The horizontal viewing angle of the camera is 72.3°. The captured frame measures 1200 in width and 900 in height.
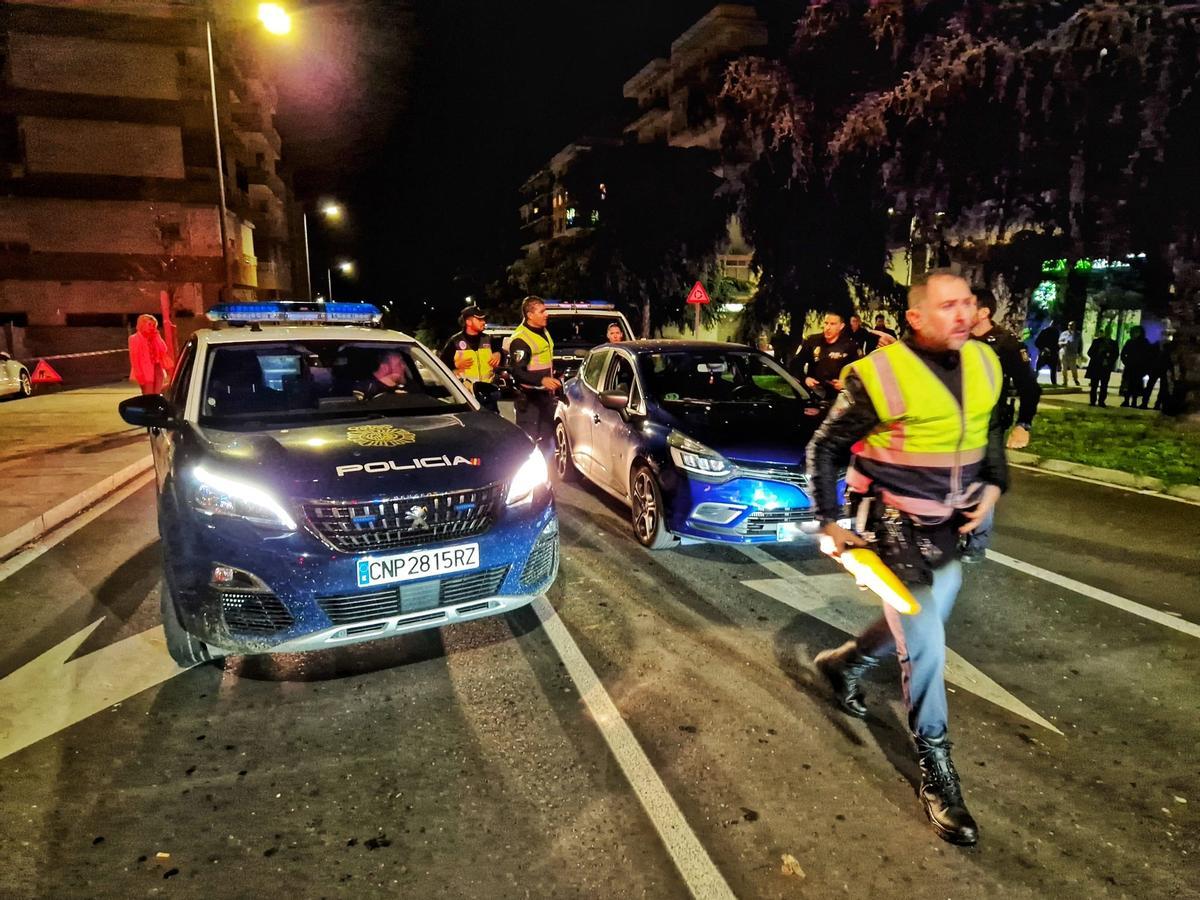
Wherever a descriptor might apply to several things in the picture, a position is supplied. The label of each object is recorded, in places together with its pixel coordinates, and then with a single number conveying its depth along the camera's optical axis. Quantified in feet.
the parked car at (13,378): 55.26
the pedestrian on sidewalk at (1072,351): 65.57
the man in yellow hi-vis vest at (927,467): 9.44
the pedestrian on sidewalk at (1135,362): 48.93
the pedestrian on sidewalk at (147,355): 36.24
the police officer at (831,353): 28.25
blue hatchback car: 18.22
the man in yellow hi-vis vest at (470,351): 28.07
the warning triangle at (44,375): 61.41
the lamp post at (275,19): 42.94
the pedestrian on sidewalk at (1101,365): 51.37
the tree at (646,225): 100.94
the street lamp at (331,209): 109.81
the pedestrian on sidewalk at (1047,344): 57.21
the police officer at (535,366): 27.32
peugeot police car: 11.89
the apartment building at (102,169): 113.50
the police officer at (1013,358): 19.06
